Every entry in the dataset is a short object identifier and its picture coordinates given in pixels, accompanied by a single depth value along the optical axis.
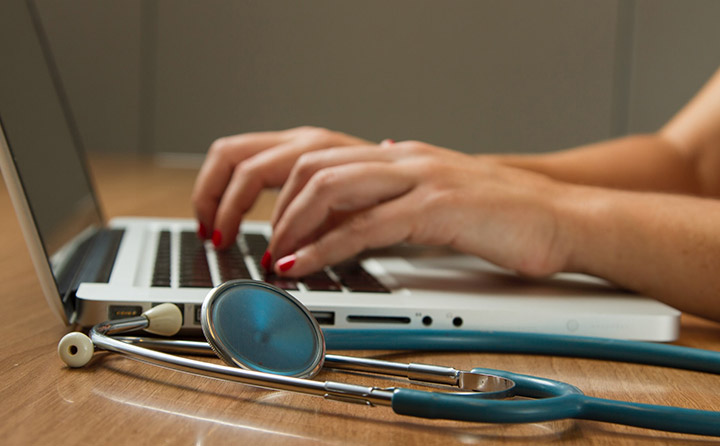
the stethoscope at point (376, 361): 0.29
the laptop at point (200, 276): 0.45
